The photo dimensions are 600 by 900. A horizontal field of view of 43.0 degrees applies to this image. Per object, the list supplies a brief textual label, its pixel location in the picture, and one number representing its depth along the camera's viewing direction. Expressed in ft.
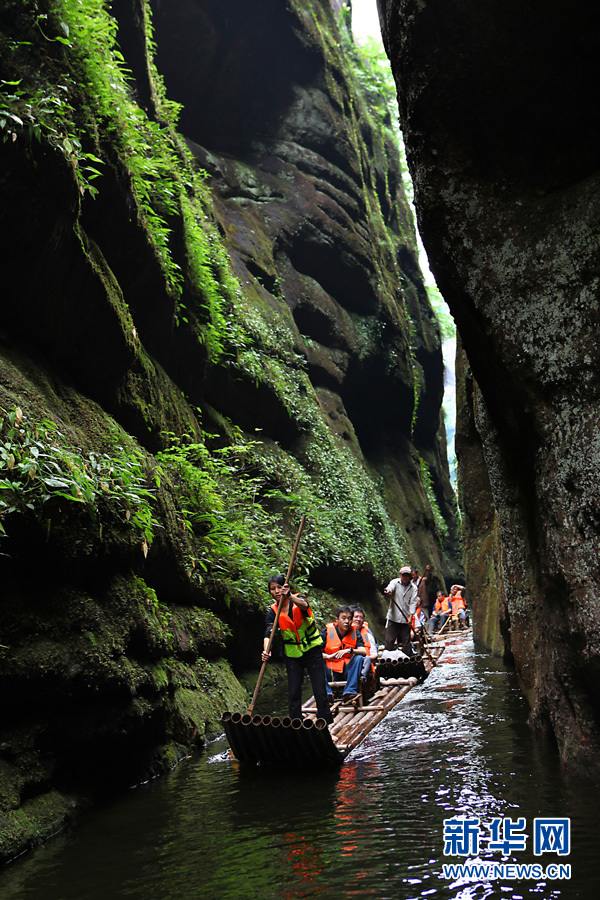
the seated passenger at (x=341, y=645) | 34.81
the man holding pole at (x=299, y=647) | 27.20
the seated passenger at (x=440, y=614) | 83.10
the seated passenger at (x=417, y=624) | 52.37
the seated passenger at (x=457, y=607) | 82.84
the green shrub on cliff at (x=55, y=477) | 20.59
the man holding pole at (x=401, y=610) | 44.50
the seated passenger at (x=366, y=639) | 34.23
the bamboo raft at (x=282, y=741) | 23.65
